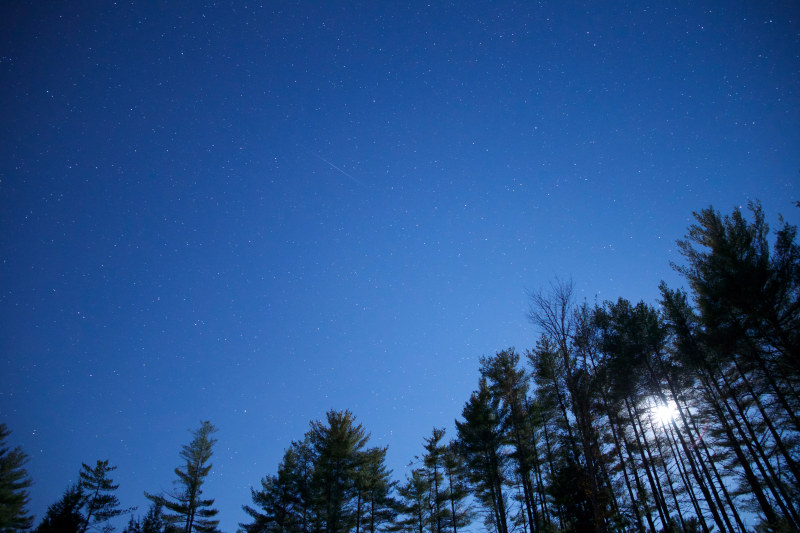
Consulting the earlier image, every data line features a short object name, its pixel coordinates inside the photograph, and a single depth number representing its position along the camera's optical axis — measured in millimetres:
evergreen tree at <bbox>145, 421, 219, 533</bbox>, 24000
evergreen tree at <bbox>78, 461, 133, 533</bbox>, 25344
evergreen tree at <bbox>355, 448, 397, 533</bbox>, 23062
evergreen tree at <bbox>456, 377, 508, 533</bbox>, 19562
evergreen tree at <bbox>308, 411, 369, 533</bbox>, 21406
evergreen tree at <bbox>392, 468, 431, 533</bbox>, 24391
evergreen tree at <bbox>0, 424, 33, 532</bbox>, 23703
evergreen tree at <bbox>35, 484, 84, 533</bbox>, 21125
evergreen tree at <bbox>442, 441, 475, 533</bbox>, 23719
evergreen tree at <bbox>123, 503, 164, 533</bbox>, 22000
